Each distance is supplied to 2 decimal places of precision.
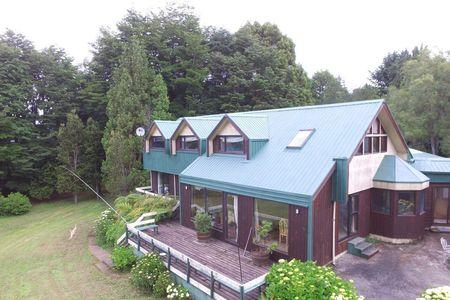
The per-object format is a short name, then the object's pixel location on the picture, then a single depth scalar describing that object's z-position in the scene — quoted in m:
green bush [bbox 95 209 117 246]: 14.81
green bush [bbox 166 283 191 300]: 8.63
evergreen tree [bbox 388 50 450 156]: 24.09
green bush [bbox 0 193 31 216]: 21.91
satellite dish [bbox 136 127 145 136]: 19.97
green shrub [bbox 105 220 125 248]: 13.64
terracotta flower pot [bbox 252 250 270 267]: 9.33
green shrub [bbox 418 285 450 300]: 5.05
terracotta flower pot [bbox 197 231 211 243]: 11.61
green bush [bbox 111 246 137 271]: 11.41
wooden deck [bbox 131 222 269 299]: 8.61
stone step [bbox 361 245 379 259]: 10.21
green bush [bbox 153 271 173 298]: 9.10
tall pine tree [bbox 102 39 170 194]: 20.19
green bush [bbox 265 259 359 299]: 6.65
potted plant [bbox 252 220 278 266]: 9.18
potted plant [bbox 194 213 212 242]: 11.55
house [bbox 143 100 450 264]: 9.20
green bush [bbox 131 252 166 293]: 9.51
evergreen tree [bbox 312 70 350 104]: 44.83
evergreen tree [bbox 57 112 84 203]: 23.77
